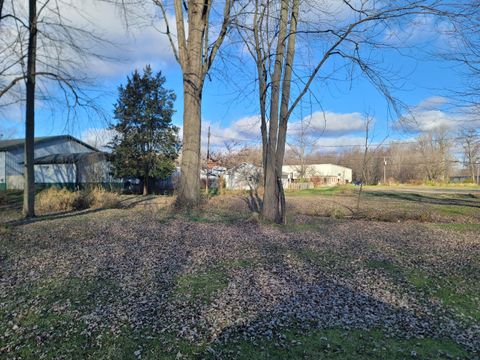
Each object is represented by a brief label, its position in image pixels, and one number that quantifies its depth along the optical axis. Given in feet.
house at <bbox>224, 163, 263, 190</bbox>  121.49
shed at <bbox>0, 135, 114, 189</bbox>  100.12
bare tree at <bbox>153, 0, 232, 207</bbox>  36.73
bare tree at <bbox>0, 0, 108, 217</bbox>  30.91
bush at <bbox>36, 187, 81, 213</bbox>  40.60
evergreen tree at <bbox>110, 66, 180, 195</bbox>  90.12
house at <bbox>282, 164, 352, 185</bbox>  189.94
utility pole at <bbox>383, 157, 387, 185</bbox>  209.81
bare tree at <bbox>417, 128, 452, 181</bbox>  188.59
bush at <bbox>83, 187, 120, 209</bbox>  42.55
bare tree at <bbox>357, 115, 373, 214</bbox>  44.27
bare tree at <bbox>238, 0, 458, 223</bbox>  32.07
